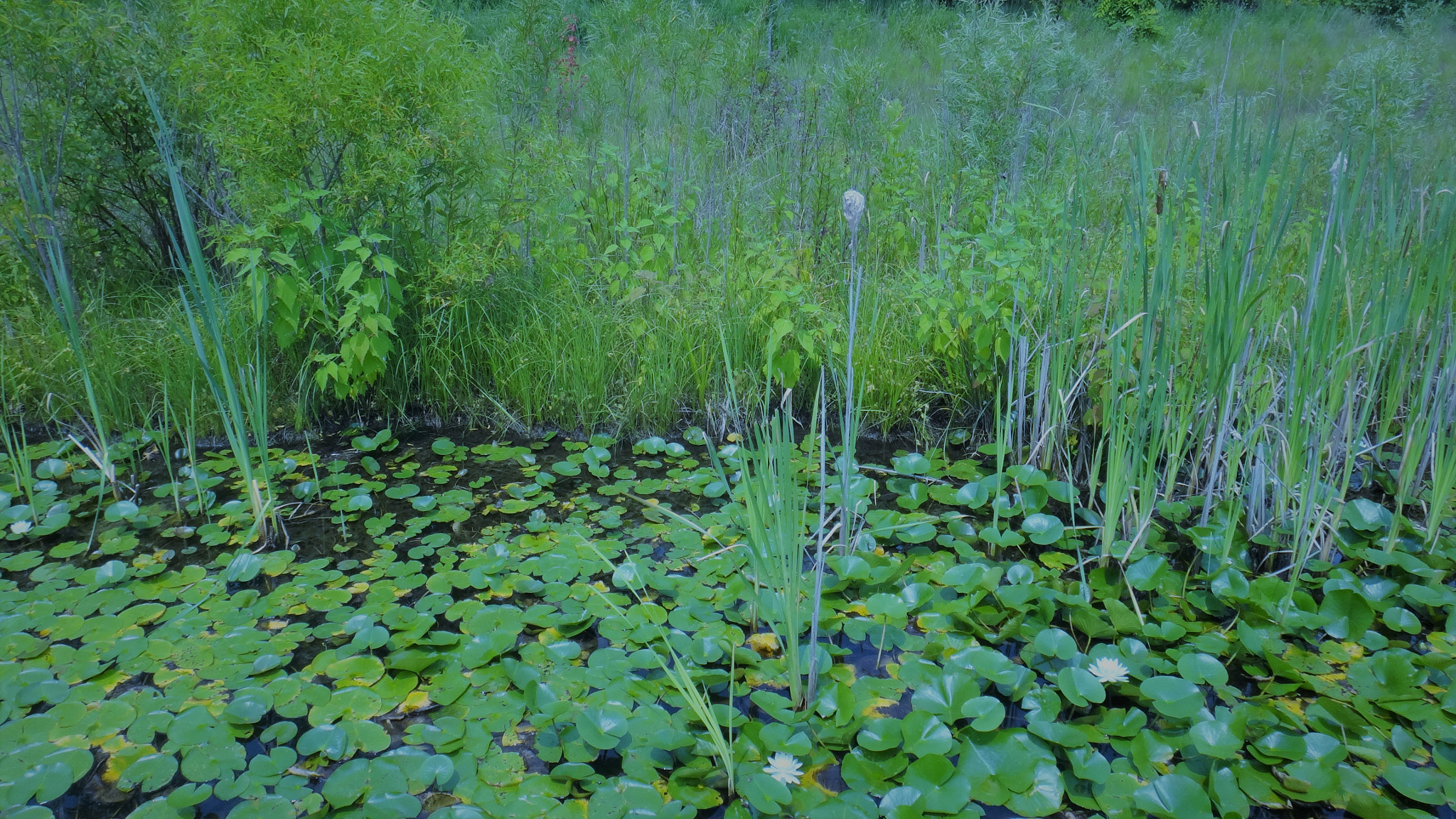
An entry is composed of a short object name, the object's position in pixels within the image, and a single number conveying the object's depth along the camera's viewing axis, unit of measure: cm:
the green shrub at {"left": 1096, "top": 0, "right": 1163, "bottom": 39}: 1038
